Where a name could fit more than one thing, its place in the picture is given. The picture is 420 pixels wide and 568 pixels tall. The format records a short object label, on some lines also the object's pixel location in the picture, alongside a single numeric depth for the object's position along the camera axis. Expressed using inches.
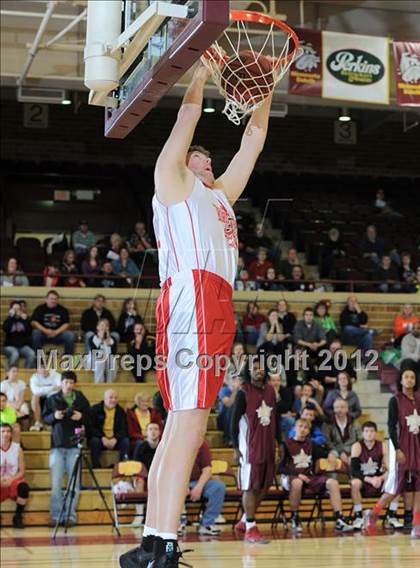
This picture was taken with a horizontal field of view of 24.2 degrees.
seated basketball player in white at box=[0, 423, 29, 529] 489.4
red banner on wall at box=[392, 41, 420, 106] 471.2
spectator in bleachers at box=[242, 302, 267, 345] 465.1
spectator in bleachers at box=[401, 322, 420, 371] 465.4
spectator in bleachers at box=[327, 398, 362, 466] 508.7
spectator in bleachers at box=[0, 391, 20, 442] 497.0
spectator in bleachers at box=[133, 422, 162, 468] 490.0
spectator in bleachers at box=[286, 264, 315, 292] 490.1
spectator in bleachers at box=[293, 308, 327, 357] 510.0
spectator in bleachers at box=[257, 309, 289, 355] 484.7
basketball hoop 199.9
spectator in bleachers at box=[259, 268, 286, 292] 488.5
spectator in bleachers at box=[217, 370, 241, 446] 520.7
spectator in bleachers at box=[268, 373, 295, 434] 517.8
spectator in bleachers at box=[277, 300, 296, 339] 523.5
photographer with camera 486.3
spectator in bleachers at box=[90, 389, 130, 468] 511.5
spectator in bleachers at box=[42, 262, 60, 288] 660.7
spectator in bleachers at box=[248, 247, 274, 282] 465.7
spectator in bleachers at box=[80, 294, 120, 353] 574.9
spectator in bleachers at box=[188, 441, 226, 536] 450.0
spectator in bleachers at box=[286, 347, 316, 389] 528.1
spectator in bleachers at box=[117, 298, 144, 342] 475.8
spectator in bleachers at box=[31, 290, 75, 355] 588.4
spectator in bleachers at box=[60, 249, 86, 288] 663.8
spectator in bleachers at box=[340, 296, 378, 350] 488.4
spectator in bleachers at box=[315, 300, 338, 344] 531.6
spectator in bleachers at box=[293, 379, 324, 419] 515.8
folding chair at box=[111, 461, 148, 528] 468.4
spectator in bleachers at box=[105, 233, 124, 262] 643.5
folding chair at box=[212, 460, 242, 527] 485.1
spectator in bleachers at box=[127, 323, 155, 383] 430.3
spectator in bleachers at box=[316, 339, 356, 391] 512.1
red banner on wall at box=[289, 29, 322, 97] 568.7
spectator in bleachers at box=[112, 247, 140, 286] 587.8
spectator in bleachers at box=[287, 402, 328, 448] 501.0
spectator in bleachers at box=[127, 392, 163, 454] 510.3
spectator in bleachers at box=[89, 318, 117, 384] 524.1
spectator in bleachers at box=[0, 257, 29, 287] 666.2
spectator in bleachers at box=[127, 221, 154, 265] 574.6
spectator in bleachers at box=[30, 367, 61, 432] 524.1
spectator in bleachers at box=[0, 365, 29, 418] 527.2
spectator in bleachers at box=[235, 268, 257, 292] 496.4
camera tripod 454.3
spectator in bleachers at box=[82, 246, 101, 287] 661.9
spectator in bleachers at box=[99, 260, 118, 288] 621.1
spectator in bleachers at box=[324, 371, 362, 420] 509.7
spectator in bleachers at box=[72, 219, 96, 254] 732.7
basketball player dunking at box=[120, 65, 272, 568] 172.4
